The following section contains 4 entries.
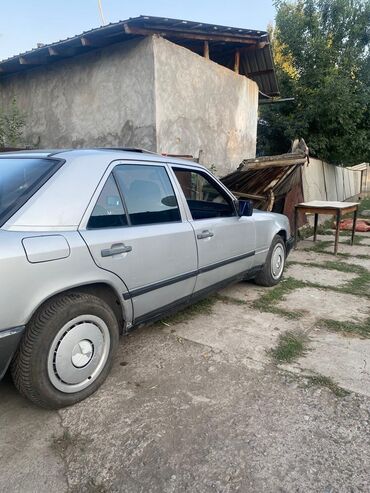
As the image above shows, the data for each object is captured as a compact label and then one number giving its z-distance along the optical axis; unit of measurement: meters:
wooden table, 6.87
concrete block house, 6.98
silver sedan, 2.15
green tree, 13.16
